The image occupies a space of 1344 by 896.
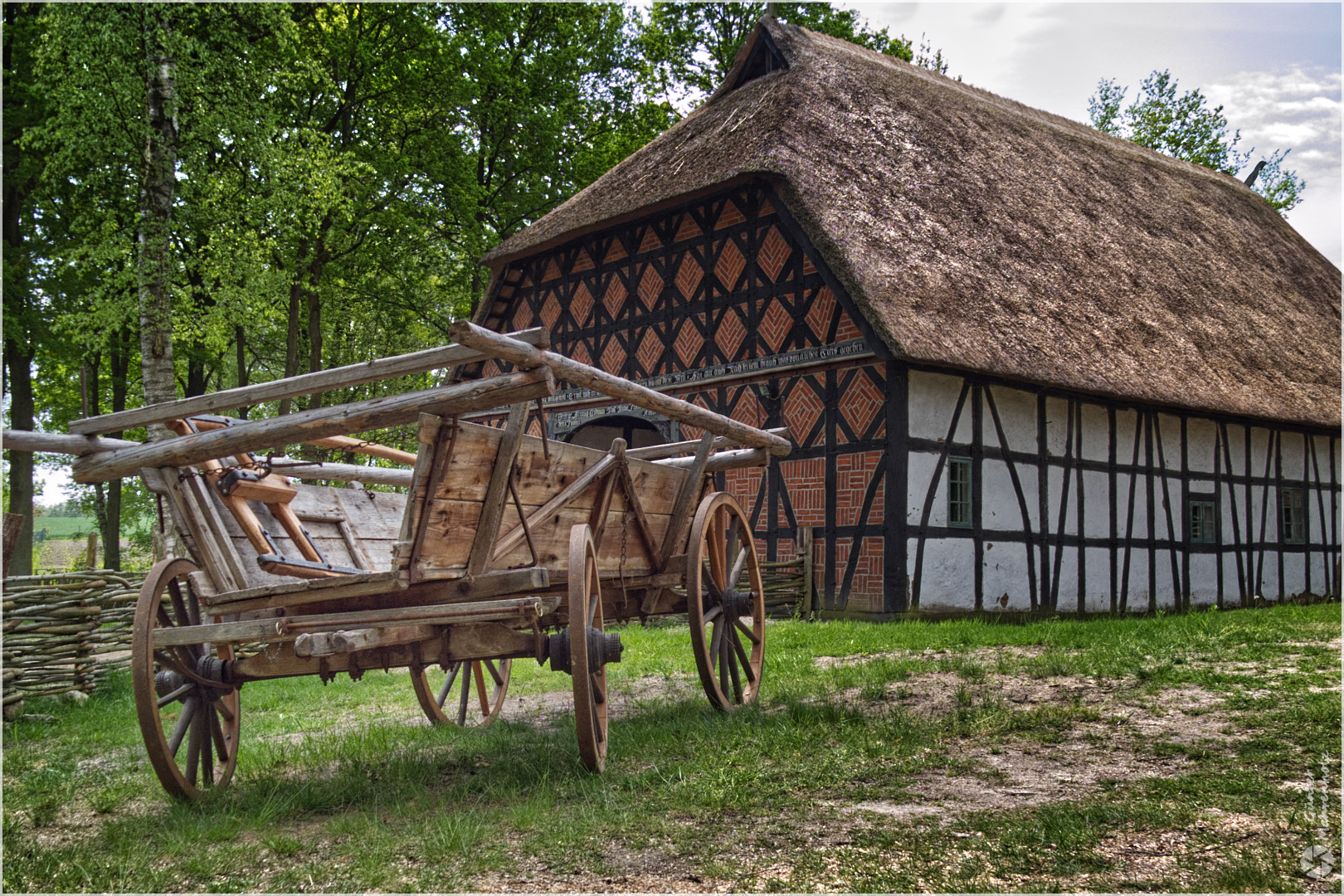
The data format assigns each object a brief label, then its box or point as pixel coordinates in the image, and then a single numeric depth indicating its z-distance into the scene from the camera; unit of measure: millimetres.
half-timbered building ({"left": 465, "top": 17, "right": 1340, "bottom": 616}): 12367
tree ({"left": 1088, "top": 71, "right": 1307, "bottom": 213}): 31625
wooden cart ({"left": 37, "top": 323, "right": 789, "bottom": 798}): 3875
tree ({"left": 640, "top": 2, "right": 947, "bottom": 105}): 25688
